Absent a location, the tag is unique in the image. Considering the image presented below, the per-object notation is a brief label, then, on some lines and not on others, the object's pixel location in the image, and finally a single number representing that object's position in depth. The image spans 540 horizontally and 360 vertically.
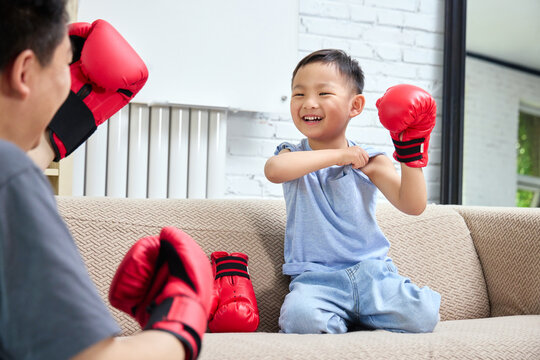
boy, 1.32
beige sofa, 1.10
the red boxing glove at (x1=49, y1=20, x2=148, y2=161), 1.11
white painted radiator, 2.52
